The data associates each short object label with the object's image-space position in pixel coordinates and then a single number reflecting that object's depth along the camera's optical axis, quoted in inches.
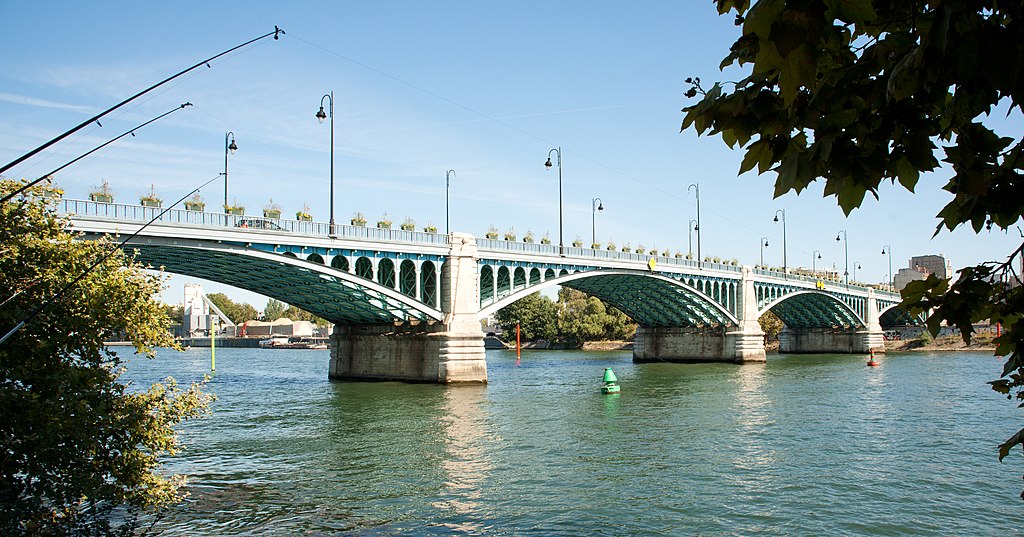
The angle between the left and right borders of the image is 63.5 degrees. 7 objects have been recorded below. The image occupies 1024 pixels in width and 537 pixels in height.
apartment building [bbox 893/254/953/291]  6618.1
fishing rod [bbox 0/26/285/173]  281.1
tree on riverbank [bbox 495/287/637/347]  5078.7
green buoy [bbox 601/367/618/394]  1888.5
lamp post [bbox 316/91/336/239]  1747.0
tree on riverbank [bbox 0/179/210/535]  542.0
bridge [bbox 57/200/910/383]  1675.7
